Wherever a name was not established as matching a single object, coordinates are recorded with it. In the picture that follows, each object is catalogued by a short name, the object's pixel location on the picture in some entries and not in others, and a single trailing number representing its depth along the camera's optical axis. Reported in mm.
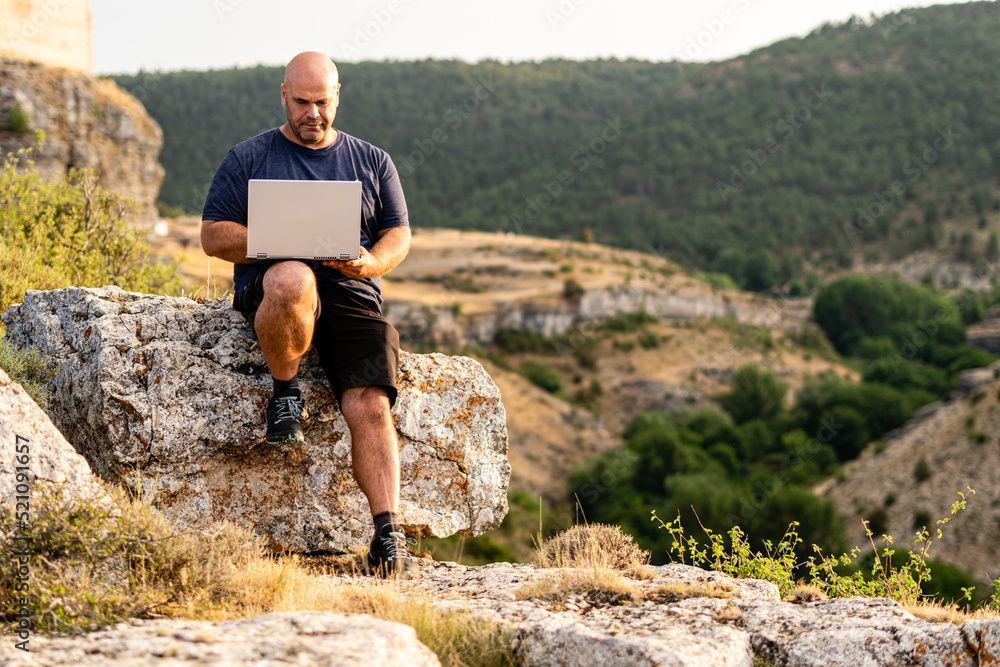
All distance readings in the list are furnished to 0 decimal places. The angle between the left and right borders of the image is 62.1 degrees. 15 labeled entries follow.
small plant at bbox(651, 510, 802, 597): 4508
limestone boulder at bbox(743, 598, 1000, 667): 3033
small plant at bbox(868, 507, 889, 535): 40781
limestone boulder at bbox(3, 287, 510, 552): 4078
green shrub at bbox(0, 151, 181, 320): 6605
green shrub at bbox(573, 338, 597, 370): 65125
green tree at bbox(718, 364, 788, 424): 59594
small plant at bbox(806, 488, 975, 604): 4309
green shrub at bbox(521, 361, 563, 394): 61406
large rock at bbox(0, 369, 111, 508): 3041
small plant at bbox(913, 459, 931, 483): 42094
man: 3793
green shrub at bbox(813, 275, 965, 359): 76312
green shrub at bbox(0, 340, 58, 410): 4223
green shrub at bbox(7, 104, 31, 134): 29219
